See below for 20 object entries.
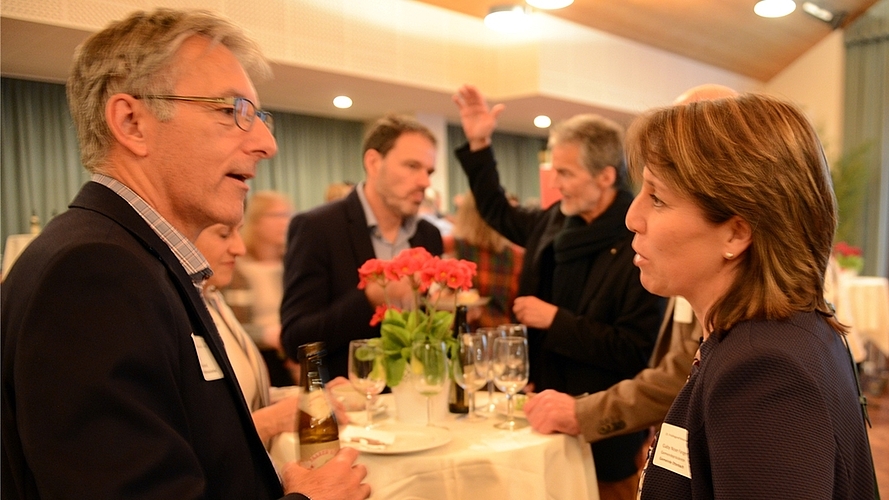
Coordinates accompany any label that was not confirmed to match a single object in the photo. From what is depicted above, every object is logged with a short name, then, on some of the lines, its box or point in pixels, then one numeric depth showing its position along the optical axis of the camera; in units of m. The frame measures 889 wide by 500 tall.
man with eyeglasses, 0.85
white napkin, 1.74
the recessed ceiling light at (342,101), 7.51
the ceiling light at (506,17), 6.52
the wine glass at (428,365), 1.93
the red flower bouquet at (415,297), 1.96
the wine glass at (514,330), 2.11
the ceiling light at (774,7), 6.96
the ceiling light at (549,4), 5.87
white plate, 1.69
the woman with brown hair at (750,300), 0.90
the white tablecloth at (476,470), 1.69
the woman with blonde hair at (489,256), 3.82
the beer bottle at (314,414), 1.51
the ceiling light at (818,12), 8.58
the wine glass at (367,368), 1.92
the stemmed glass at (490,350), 1.97
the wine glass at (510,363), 1.95
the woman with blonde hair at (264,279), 3.44
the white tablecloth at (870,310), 6.30
